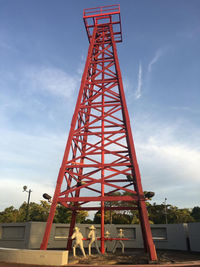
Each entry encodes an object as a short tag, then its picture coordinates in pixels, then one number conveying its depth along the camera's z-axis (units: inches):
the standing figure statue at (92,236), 385.1
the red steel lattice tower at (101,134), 402.3
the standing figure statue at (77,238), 358.6
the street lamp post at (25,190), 1221.7
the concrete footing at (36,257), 279.0
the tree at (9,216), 1737.0
